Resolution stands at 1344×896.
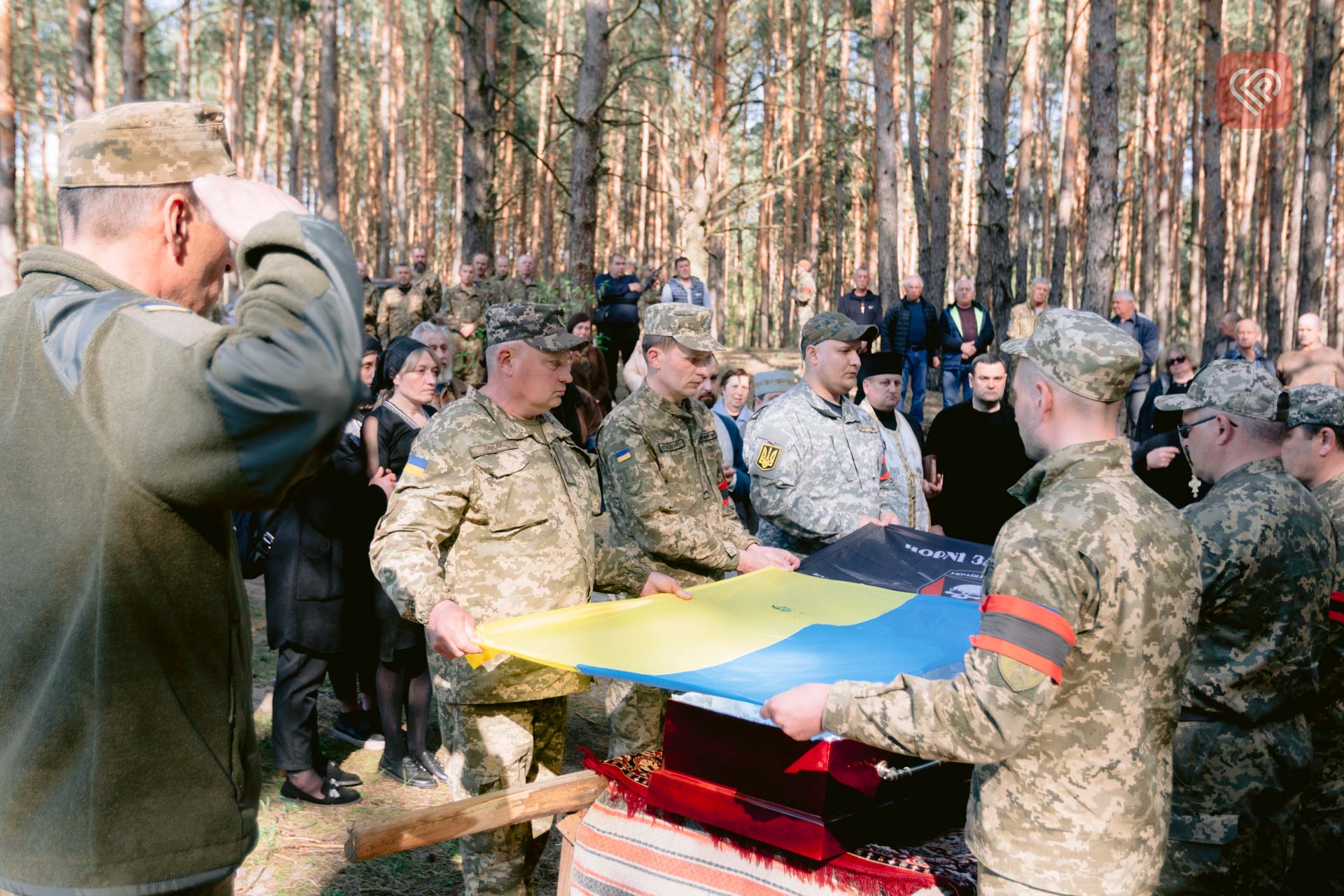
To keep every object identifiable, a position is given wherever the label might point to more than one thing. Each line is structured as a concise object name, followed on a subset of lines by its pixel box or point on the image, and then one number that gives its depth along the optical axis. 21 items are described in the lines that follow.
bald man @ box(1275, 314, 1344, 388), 8.69
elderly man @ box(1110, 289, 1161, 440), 12.52
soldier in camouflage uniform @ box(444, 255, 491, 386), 12.87
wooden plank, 2.82
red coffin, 2.70
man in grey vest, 15.00
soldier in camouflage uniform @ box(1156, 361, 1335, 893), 3.45
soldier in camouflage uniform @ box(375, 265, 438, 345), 15.35
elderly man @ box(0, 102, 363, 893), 1.43
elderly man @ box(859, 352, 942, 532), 5.82
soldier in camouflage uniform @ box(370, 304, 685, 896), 3.48
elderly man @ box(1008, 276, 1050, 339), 13.62
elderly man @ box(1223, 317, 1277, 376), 11.82
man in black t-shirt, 6.88
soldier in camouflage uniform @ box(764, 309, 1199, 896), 2.22
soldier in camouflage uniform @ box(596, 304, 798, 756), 4.35
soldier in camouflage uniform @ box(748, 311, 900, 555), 5.28
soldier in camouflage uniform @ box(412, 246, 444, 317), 15.74
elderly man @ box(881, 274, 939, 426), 14.73
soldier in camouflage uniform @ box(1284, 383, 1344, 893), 4.09
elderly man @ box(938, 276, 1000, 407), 14.38
